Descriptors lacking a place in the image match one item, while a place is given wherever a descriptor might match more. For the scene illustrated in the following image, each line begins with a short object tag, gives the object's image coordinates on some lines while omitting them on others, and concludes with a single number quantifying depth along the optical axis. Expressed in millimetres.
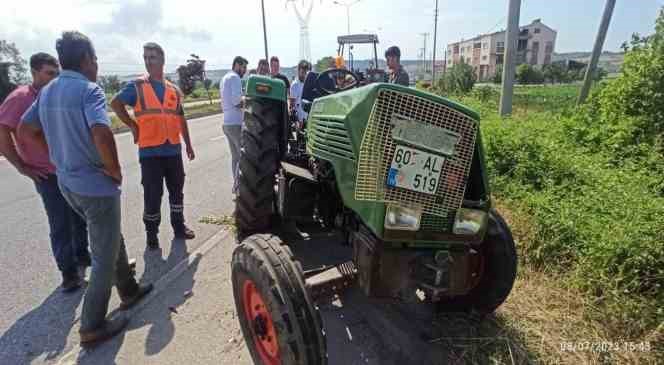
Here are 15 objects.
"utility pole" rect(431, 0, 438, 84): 34525
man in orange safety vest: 3295
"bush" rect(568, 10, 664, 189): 4441
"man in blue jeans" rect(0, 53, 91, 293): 2816
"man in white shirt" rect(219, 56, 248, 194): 4914
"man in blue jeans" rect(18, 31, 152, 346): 2068
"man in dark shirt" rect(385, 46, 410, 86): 4730
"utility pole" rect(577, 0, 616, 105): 6937
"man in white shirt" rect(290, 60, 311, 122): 6448
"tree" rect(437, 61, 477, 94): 24344
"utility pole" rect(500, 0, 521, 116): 6809
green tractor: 1560
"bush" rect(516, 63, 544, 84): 60500
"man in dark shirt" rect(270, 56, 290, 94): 7828
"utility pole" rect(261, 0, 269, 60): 22952
